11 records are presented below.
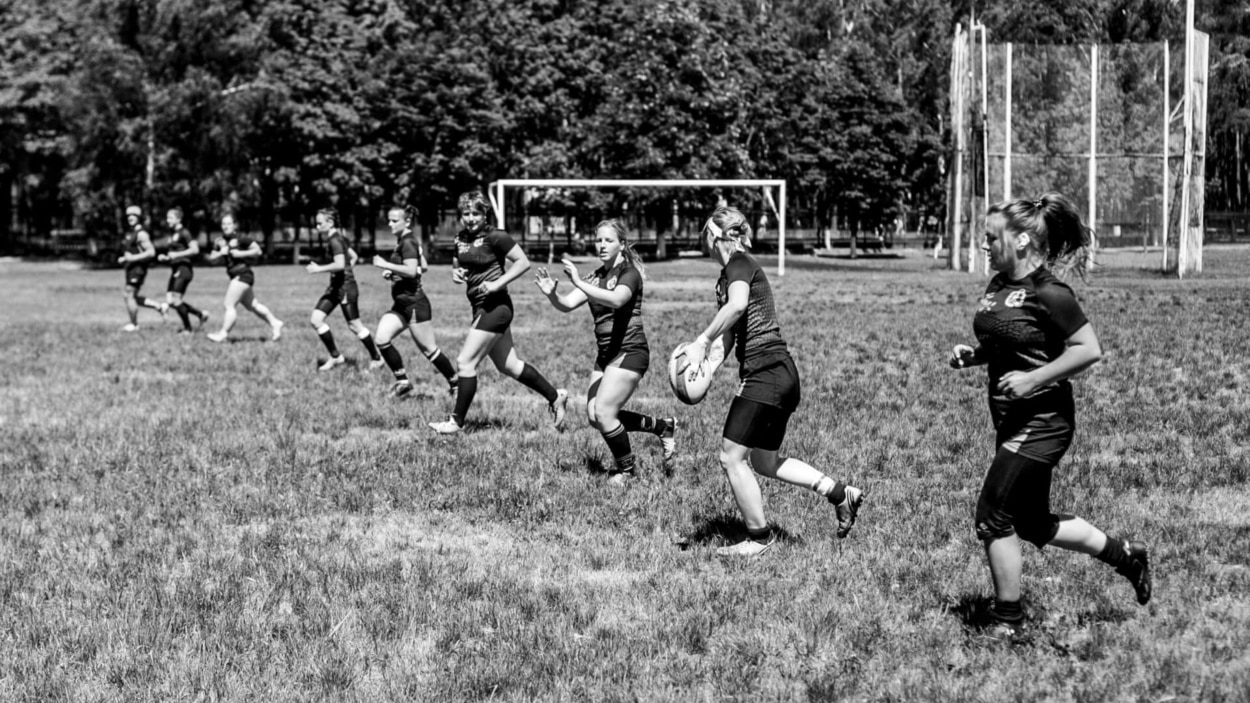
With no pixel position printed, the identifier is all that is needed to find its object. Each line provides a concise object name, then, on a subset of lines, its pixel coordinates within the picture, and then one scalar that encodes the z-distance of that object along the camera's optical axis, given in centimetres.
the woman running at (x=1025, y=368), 496
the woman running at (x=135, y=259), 2017
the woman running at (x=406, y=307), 1251
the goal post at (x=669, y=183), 3497
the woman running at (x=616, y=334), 834
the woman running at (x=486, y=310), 1041
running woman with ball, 647
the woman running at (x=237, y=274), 1786
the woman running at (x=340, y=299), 1516
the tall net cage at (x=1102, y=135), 2892
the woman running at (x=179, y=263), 1962
